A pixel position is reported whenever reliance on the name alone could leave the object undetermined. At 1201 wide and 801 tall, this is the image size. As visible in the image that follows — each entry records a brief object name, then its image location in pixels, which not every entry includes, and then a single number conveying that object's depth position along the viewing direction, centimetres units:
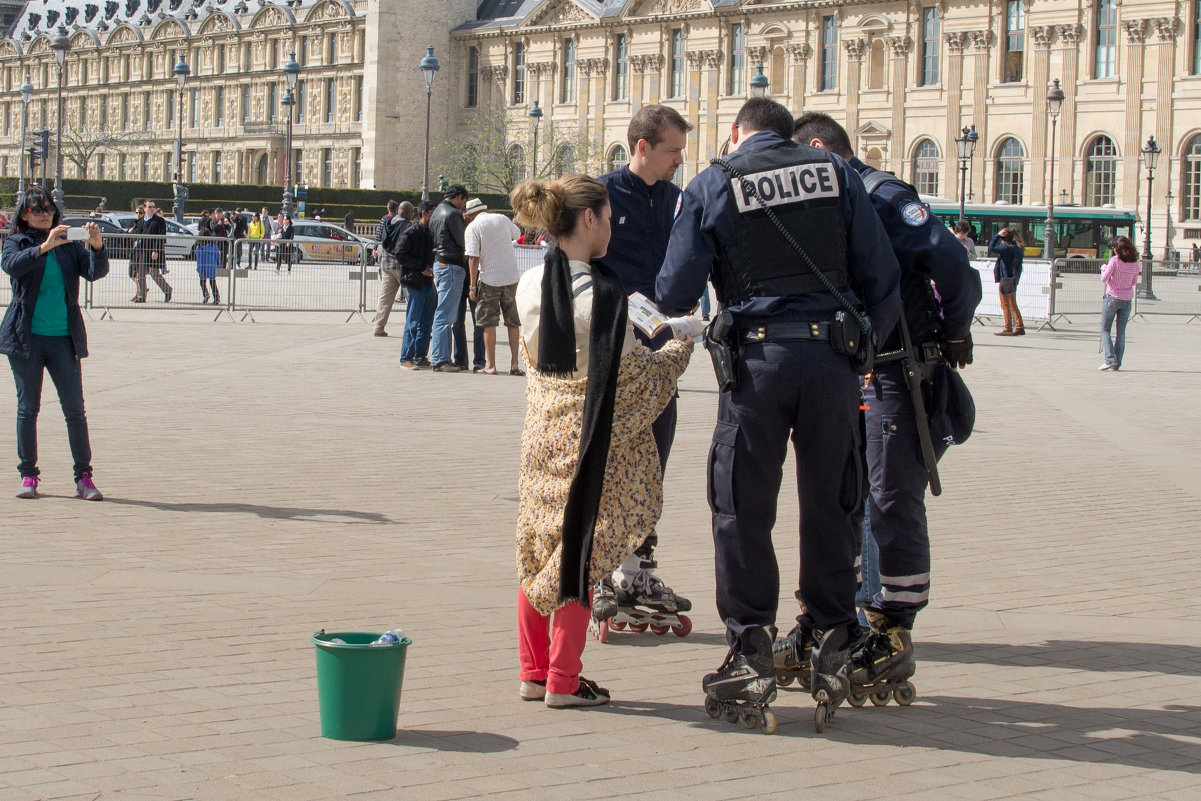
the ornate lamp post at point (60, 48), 5056
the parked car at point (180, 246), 2472
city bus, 5591
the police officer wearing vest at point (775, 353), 464
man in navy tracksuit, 573
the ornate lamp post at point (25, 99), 6738
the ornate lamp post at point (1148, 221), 3844
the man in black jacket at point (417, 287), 1641
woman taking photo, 826
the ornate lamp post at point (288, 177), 5569
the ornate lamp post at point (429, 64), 4504
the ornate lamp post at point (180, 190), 5759
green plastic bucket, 434
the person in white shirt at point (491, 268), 1509
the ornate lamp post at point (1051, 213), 4456
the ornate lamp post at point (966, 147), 5197
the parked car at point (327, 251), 2568
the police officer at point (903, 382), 507
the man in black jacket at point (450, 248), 1585
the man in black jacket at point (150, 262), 2562
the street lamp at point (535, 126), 6649
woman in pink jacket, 1902
